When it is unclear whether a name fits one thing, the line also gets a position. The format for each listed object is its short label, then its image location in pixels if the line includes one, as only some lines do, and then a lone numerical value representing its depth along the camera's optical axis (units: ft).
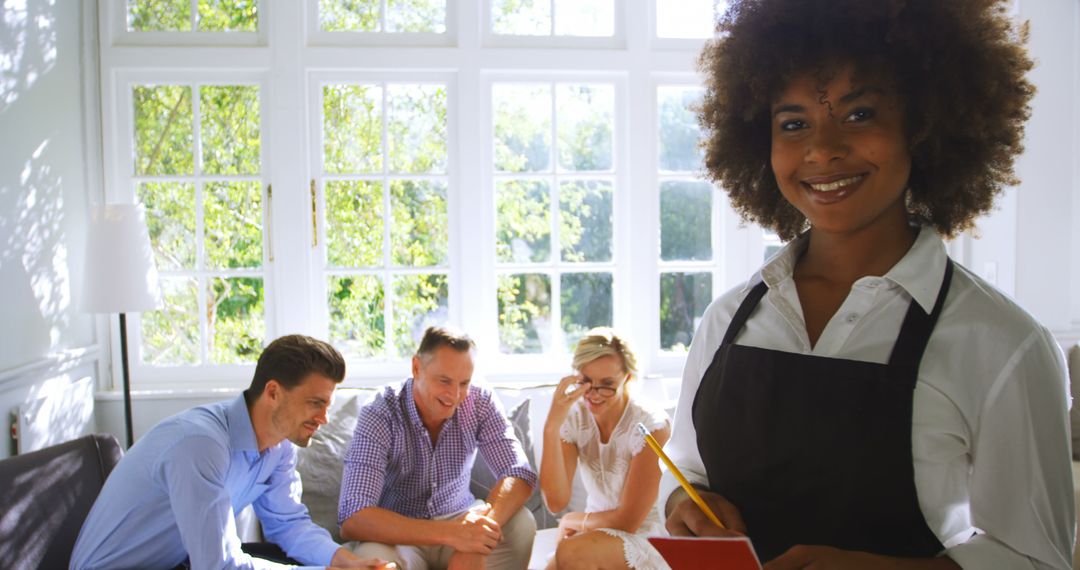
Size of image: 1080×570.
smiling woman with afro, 3.33
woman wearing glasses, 9.07
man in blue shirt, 6.88
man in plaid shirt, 9.01
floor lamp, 10.80
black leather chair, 6.75
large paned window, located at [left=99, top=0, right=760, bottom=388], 12.80
